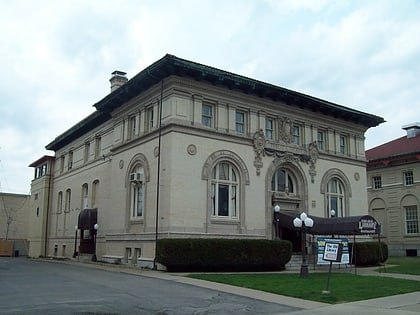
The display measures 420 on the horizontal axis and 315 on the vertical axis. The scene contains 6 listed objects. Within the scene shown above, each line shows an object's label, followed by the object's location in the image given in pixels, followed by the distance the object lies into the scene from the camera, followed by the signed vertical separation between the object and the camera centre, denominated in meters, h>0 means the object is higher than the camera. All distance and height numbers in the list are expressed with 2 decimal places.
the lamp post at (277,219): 30.19 +1.63
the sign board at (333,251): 16.55 -0.13
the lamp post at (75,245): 38.65 -0.07
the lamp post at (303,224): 22.00 +1.05
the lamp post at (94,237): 33.94 +0.51
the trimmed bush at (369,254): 31.77 -0.41
